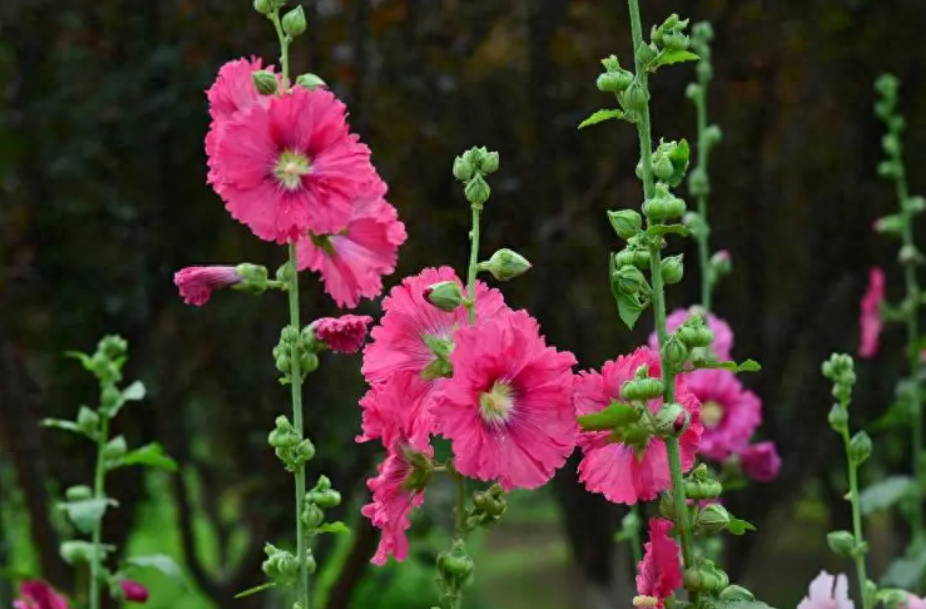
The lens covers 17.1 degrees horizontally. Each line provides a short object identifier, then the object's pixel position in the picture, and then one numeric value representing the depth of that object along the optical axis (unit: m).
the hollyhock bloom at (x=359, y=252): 2.05
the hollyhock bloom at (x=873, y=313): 3.90
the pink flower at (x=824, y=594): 2.05
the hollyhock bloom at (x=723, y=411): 2.74
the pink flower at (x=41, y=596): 2.62
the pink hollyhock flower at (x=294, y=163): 2.00
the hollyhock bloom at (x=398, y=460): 1.92
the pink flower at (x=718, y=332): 2.80
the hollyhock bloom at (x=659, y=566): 1.92
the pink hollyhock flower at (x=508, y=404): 1.87
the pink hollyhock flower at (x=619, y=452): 1.91
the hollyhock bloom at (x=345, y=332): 2.00
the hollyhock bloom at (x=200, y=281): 2.08
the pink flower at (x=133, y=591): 2.60
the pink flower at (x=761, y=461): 2.74
